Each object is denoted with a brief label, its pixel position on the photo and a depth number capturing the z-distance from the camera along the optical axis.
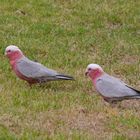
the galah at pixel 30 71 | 16.05
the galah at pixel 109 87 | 14.52
